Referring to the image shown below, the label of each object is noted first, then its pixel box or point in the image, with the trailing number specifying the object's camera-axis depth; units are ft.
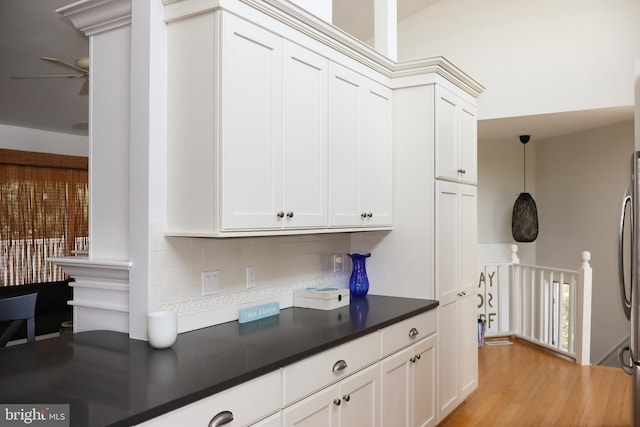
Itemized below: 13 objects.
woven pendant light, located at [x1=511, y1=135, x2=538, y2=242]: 20.85
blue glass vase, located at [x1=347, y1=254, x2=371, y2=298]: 10.89
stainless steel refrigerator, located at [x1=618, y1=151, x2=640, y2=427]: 7.93
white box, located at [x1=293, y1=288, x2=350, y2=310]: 9.49
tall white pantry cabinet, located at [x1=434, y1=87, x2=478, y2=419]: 10.83
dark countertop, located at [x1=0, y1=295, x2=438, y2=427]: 4.79
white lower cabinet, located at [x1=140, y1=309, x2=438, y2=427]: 5.63
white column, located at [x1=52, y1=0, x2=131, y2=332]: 7.50
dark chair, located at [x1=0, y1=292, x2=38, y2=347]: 7.50
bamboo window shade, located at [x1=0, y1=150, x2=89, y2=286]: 19.25
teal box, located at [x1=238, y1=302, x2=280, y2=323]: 8.32
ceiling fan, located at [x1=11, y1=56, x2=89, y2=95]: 10.89
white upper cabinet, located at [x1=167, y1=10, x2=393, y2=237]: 6.78
